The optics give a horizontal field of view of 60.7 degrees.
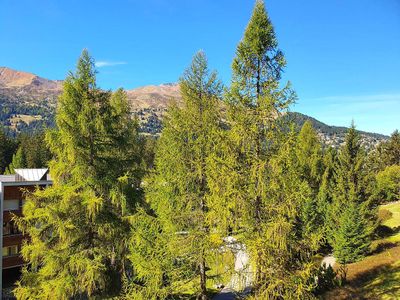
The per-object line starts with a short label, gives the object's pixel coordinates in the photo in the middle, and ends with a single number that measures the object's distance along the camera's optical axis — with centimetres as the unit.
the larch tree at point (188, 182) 1509
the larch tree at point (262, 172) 1207
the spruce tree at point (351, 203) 3153
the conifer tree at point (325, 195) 3903
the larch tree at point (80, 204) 1602
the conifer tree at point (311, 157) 5187
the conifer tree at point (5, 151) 9227
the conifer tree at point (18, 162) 8038
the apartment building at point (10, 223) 3353
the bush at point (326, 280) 2169
